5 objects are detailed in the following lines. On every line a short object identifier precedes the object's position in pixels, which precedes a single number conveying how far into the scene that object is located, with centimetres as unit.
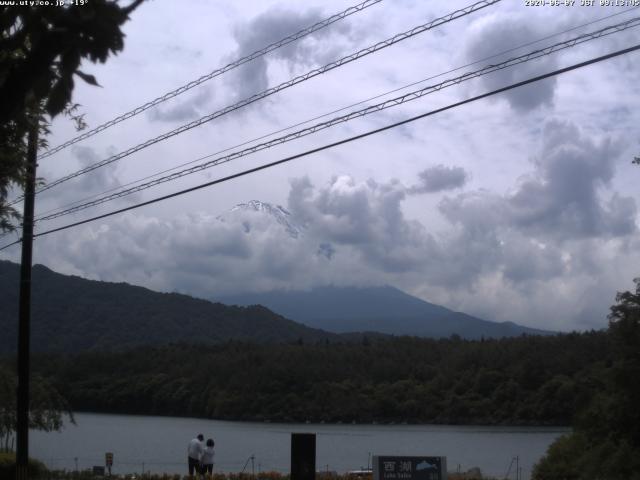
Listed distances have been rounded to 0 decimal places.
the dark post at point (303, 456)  1502
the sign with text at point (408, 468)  1555
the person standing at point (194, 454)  2518
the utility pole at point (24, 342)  2133
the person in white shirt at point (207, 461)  2442
